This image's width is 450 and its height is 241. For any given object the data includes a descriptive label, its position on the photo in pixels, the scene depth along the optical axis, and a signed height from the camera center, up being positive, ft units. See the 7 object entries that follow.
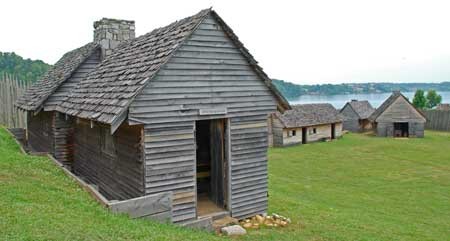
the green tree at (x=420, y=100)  232.94 -1.88
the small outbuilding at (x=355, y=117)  177.06 -9.10
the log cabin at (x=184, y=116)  32.27 -1.63
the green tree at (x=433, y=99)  265.83 -1.49
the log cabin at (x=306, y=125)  134.31 -9.97
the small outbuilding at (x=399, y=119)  152.76 -8.86
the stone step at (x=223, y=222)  34.55 -11.54
